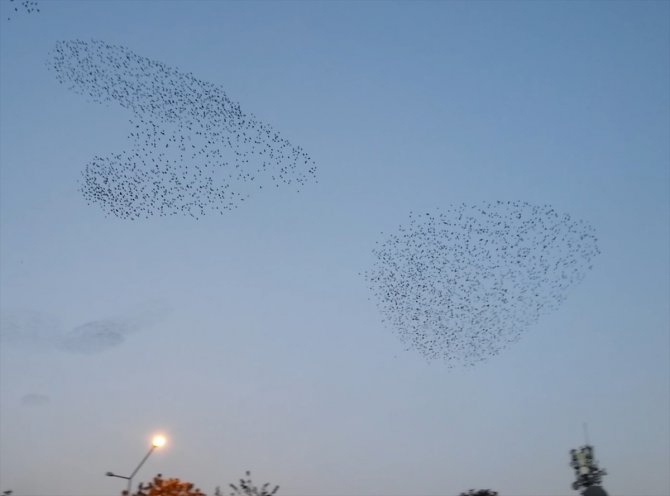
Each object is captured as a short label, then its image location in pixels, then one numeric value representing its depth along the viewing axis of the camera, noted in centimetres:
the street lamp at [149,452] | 2750
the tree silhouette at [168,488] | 3812
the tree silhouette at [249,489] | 4938
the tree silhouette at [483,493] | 7050
